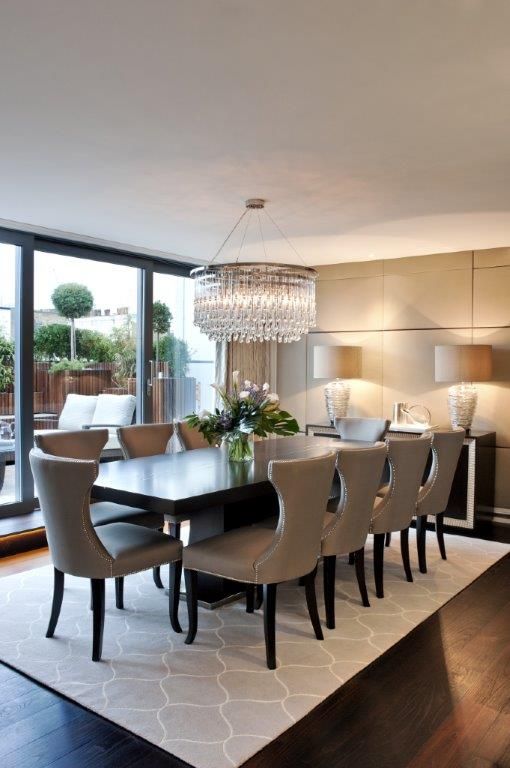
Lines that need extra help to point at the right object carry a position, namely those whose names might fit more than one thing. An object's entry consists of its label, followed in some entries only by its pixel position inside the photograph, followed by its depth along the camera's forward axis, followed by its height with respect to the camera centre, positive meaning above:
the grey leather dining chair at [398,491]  4.03 -0.71
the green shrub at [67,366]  5.66 +0.11
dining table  3.22 -0.57
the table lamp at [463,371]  5.73 +0.07
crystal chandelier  4.48 +0.57
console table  5.62 -0.92
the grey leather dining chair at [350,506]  3.55 -0.72
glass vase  4.21 -0.45
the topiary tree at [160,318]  6.64 +0.61
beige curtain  7.33 +0.20
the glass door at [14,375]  5.29 +0.02
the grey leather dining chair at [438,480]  4.48 -0.72
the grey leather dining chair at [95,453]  4.16 -0.50
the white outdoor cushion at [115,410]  6.08 -0.31
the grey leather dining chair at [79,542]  3.06 -0.81
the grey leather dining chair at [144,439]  4.73 -0.46
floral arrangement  4.18 -0.28
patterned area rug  2.61 -1.38
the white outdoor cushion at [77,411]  5.80 -0.31
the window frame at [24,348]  5.32 +0.24
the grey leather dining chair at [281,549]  3.10 -0.87
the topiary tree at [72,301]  5.68 +0.68
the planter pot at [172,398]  6.67 -0.21
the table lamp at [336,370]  6.62 +0.09
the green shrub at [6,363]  5.28 +0.12
